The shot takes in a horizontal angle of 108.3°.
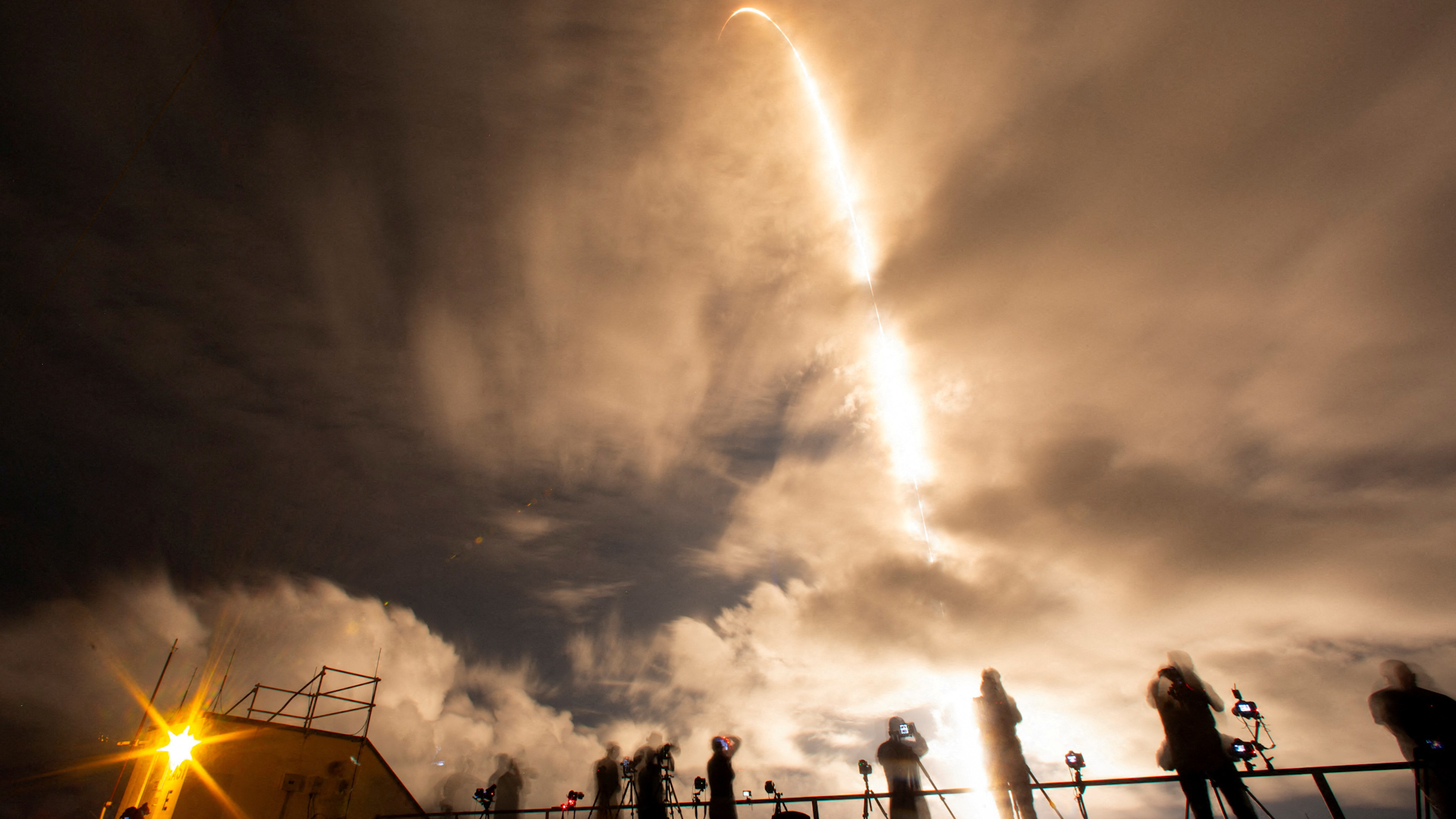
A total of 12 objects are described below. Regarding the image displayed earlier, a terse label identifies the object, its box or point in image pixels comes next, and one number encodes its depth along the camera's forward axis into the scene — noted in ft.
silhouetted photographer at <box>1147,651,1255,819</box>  16.43
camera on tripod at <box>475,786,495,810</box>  41.93
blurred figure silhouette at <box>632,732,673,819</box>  27.94
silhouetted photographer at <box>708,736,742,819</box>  25.71
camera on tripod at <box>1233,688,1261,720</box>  24.34
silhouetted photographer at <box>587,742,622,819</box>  37.60
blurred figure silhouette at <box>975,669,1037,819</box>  20.45
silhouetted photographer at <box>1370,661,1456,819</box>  14.08
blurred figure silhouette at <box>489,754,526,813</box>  57.06
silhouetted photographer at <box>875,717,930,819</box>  22.71
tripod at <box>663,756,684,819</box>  38.96
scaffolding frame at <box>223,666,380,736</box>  41.60
